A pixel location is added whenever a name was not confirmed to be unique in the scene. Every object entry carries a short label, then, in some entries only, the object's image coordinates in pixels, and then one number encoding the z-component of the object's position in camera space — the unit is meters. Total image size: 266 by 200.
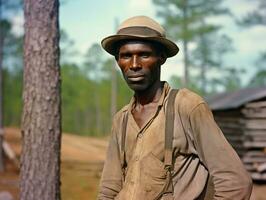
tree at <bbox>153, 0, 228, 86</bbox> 23.32
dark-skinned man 1.59
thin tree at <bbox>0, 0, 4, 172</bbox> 13.91
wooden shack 11.40
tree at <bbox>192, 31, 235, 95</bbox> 29.40
